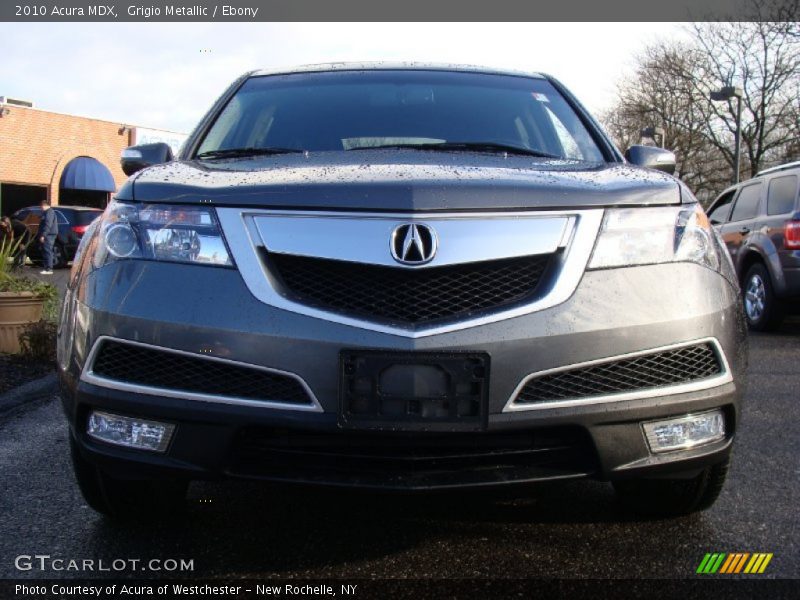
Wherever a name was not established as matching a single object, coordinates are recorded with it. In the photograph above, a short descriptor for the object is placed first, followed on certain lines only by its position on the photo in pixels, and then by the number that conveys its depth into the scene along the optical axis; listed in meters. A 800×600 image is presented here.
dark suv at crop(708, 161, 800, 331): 8.12
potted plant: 6.21
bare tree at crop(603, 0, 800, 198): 30.38
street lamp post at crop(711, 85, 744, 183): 21.77
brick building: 31.77
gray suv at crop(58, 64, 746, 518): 1.98
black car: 21.02
